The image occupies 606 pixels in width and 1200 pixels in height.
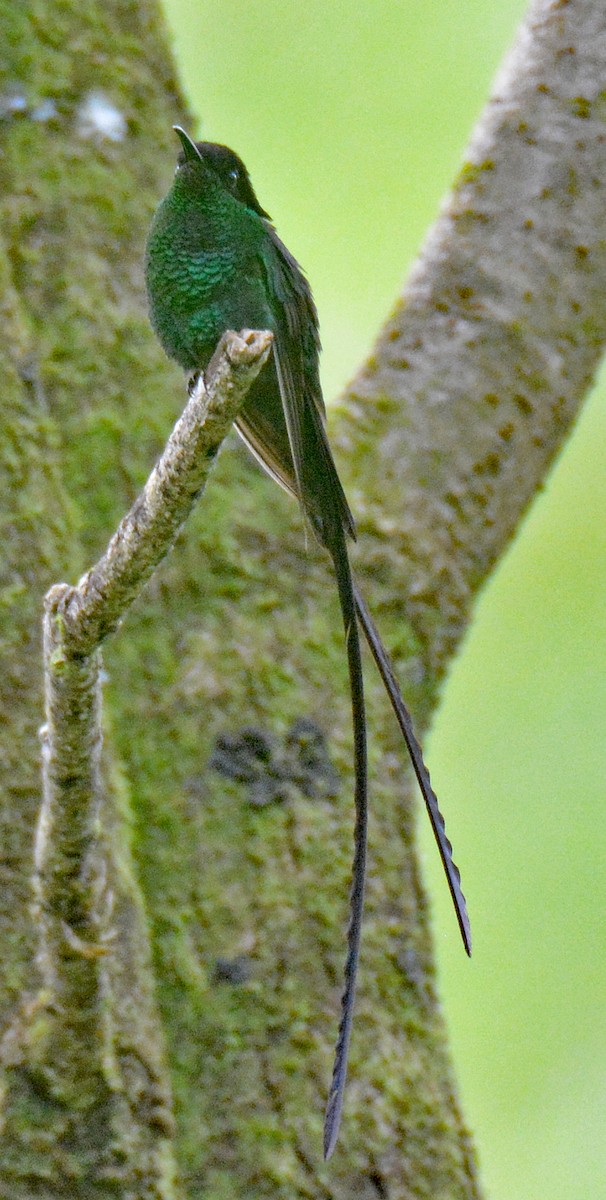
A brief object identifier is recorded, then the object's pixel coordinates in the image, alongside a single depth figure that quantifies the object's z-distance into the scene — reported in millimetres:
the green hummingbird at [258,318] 5074
